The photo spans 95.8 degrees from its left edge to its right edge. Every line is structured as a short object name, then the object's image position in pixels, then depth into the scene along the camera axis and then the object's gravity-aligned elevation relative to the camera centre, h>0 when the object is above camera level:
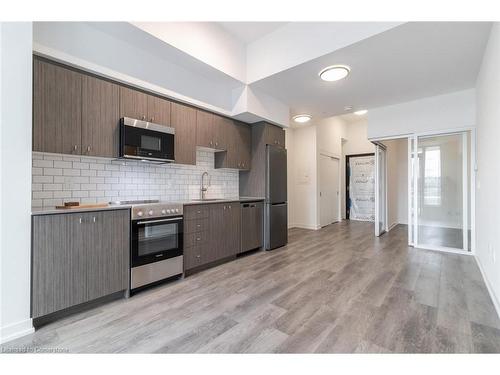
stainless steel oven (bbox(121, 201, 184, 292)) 2.39 -0.63
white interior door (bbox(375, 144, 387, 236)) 5.21 -0.04
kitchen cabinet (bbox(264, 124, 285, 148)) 4.11 +1.01
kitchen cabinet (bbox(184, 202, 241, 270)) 2.93 -0.63
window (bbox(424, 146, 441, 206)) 4.12 +0.23
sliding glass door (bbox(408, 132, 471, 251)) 3.85 -0.06
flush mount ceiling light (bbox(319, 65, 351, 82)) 2.95 +1.55
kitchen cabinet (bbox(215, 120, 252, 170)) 3.79 +0.70
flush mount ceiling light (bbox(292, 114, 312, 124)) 5.01 +1.58
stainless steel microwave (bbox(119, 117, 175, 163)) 2.48 +0.56
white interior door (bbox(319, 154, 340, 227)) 6.49 -0.05
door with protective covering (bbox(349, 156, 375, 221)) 7.29 +0.01
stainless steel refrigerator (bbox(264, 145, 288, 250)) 4.07 -0.22
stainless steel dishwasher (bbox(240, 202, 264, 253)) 3.71 -0.64
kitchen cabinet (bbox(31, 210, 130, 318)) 1.82 -0.62
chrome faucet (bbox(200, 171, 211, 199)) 3.75 +0.00
